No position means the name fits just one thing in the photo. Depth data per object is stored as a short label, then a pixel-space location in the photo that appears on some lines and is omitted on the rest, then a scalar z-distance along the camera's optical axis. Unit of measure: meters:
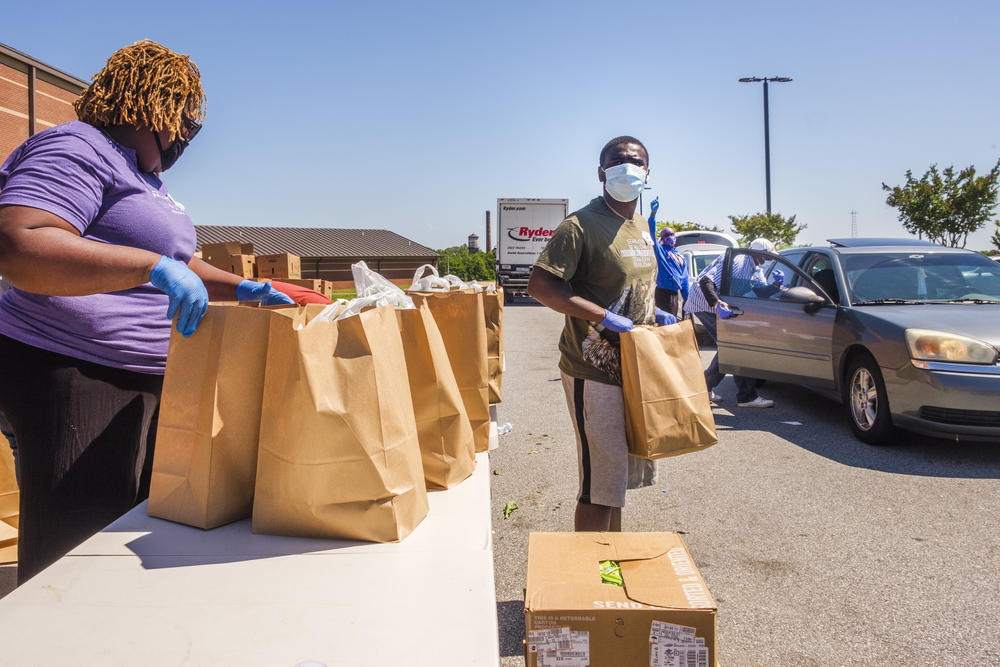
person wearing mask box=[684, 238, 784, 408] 7.48
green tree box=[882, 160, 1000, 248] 24.16
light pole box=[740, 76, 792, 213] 22.81
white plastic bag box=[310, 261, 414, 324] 1.73
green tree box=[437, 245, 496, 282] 52.41
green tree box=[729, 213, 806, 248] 31.83
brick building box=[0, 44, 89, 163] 21.58
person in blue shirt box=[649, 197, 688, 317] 6.69
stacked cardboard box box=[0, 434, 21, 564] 2.76
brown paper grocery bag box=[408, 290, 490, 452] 2.77
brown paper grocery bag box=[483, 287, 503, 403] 4.72
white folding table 1.21
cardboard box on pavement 1.71
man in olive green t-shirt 2.84
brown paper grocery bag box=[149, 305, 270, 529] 1.63
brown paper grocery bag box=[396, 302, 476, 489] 2.08
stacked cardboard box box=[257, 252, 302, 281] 8.76
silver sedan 5.14
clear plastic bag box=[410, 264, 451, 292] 3.77
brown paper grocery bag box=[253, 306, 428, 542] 1.53
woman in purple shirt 1.63
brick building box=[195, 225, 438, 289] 64.00
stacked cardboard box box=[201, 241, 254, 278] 8.20
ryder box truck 28.45
